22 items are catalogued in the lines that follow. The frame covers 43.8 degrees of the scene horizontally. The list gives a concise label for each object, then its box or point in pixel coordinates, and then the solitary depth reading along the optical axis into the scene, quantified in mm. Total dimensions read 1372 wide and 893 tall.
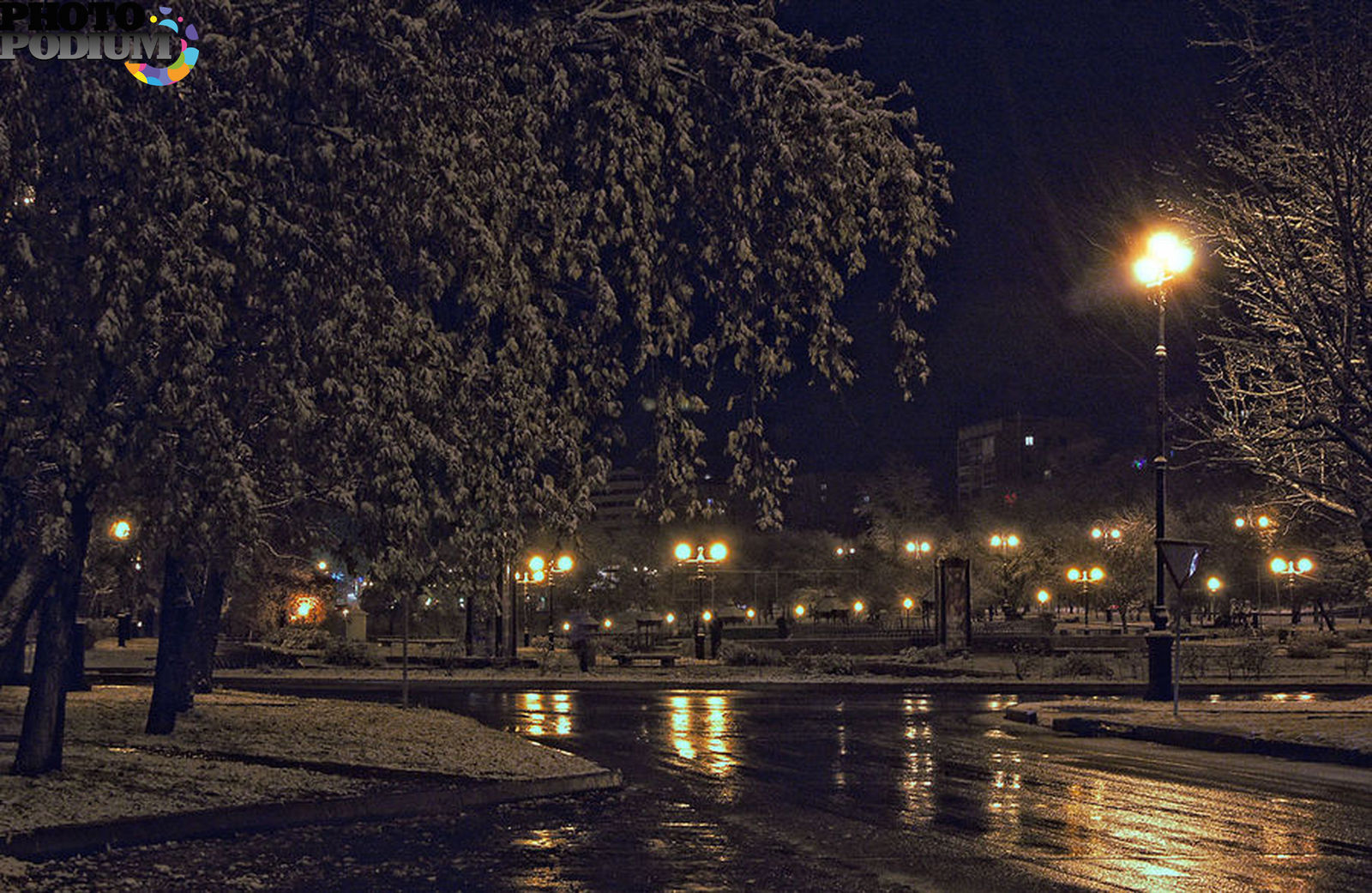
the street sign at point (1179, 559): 26703
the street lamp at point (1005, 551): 94906
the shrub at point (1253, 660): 41906
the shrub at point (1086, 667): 42125
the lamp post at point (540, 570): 47469
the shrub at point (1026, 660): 41444
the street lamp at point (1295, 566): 58531
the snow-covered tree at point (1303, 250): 22531
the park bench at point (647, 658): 45581
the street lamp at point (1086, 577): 82188
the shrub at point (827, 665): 43594
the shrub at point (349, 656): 46438
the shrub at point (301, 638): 57375
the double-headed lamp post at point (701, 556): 46972
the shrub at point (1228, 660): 42688
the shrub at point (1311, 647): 52906
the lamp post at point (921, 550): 95812
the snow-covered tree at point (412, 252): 11953
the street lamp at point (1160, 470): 28547
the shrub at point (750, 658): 46812
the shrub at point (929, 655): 48781
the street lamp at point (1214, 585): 85812
